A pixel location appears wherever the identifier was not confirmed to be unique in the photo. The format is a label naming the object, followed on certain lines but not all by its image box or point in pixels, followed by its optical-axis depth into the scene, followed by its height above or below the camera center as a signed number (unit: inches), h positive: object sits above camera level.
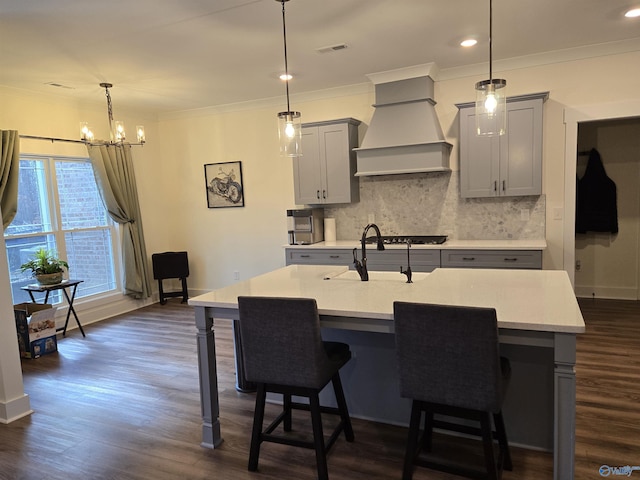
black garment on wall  212.1 -5.7
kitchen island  70.1 -20.7
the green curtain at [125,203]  211.6 +3.5
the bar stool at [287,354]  80.8 -28.3
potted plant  174.7 -21.7
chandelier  161.2 +28.6
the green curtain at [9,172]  168.4 +16.4
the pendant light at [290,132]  109.9 +17.6
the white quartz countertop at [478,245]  161.2 -19.4
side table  173.3 -30.6
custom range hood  178.4 +28.6
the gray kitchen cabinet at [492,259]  159.6 -24.2
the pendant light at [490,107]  92.4 +18.5
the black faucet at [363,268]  106.3 -16.6
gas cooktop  182.5 -18.0
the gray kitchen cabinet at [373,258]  173.9 -24.4
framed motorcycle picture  237.8 +11.6
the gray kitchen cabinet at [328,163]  195.6 +17.0
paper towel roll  209.3 -13.8
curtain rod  174.5 +31.9
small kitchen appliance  201.0 -10.9
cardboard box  163.5 -43.8
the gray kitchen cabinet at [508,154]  164.2 +15.0
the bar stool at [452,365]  69.7 -27.7
